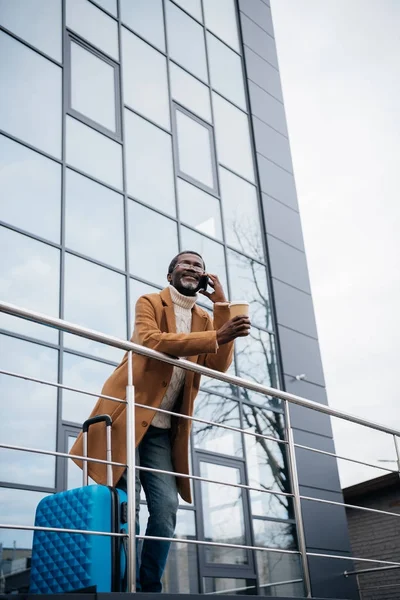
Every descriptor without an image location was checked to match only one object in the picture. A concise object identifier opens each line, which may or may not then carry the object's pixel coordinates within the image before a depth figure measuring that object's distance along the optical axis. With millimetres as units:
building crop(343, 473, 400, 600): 12164
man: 3182
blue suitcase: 2750
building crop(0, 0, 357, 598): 6312
